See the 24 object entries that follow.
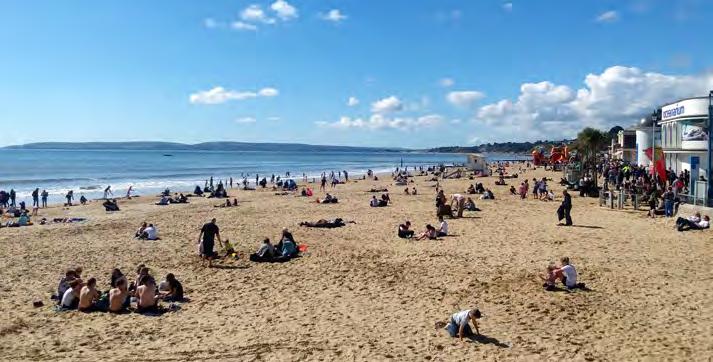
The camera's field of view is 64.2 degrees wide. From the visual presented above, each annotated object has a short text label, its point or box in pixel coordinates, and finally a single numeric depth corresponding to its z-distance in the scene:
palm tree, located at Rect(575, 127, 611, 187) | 40.00
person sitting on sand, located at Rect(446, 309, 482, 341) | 8.17
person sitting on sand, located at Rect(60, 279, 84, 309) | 10.04
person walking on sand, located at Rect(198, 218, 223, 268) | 13.83
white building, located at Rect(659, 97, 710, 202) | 23.98
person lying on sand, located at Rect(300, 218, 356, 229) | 19.48
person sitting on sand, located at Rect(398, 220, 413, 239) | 16.81
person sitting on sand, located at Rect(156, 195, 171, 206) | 29.84
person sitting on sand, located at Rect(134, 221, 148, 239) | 17.59
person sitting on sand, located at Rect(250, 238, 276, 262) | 13.87
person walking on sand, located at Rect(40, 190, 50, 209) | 30.56
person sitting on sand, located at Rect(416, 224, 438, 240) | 16.44
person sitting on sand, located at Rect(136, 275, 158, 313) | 9.82
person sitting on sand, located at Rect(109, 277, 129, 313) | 9.81
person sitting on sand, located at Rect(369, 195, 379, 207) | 26.19
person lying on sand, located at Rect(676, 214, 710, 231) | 16.44
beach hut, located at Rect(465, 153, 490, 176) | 50.56
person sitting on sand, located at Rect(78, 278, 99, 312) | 9.89
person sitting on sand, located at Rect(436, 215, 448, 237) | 16.84
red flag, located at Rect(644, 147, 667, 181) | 22.44
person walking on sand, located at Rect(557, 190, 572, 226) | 18.16
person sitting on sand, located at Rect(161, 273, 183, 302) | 10.52
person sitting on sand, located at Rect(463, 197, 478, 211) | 22.89
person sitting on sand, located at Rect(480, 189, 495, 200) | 27.89
